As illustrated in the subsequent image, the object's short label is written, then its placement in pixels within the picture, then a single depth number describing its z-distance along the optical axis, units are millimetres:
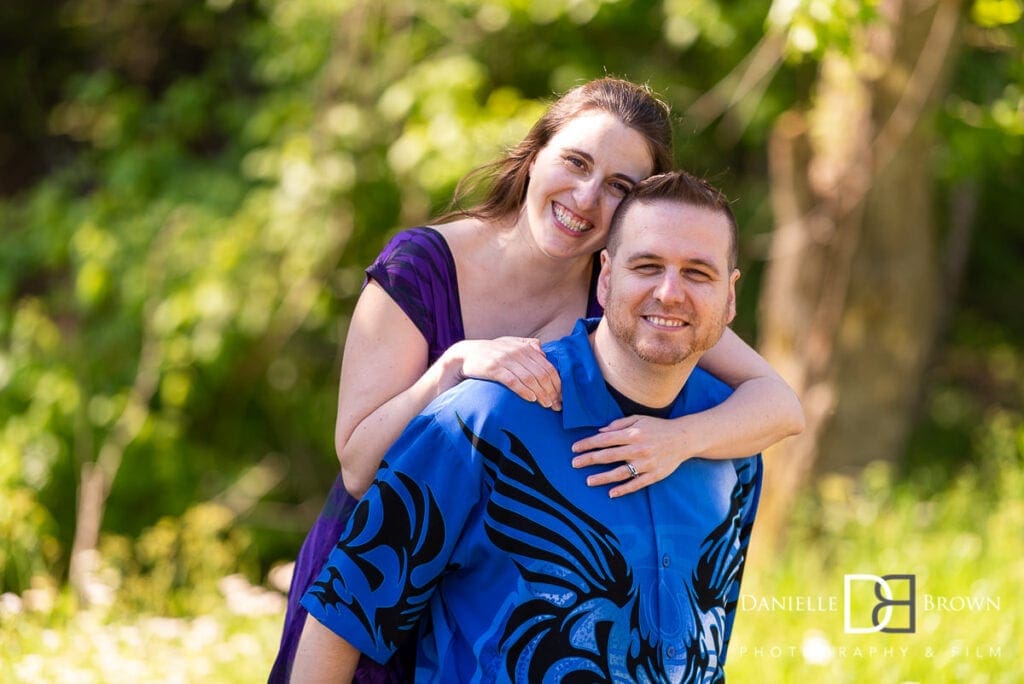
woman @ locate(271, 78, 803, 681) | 4578
